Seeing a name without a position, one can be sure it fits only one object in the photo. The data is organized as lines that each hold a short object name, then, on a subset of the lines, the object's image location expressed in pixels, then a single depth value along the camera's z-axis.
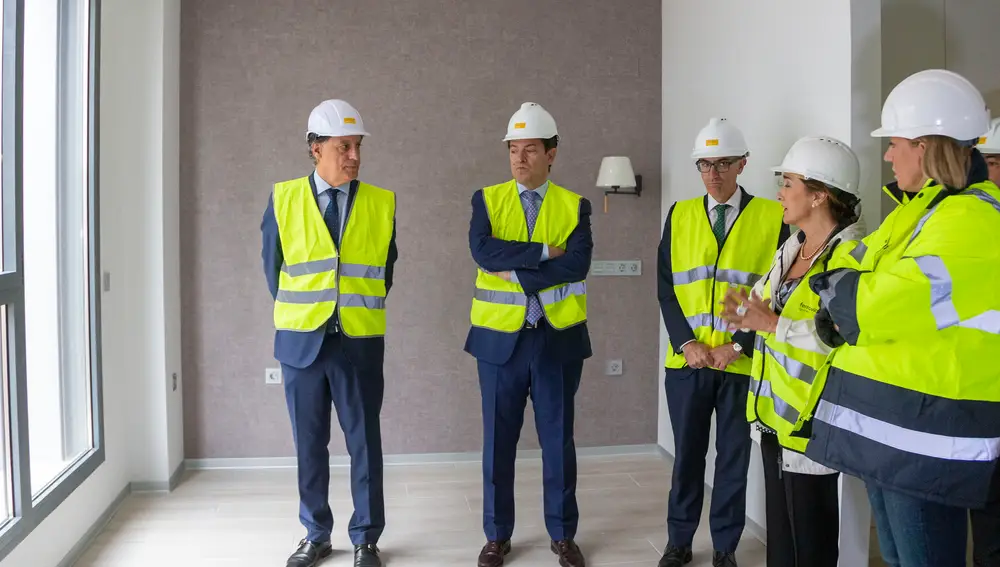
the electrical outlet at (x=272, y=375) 4.36
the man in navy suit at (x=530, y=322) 3.07
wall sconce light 4.28
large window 2.68
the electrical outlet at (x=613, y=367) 4.64
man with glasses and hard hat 2.99
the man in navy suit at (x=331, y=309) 2.99
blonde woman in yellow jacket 1.71
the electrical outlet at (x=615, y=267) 4.59
